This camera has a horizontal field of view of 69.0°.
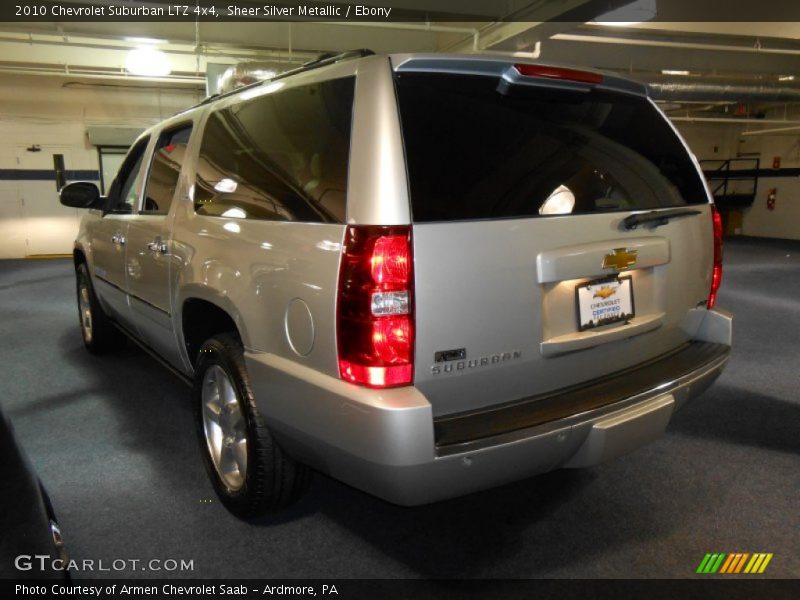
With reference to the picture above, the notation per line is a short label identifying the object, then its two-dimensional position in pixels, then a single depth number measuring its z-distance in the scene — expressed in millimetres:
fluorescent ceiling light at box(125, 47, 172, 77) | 8945
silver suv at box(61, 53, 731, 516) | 1653
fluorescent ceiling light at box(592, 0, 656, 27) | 7699
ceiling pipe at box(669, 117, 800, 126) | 14861
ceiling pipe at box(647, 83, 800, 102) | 11492
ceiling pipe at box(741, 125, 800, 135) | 15613
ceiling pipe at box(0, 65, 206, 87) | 11117
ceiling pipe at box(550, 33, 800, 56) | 9320
